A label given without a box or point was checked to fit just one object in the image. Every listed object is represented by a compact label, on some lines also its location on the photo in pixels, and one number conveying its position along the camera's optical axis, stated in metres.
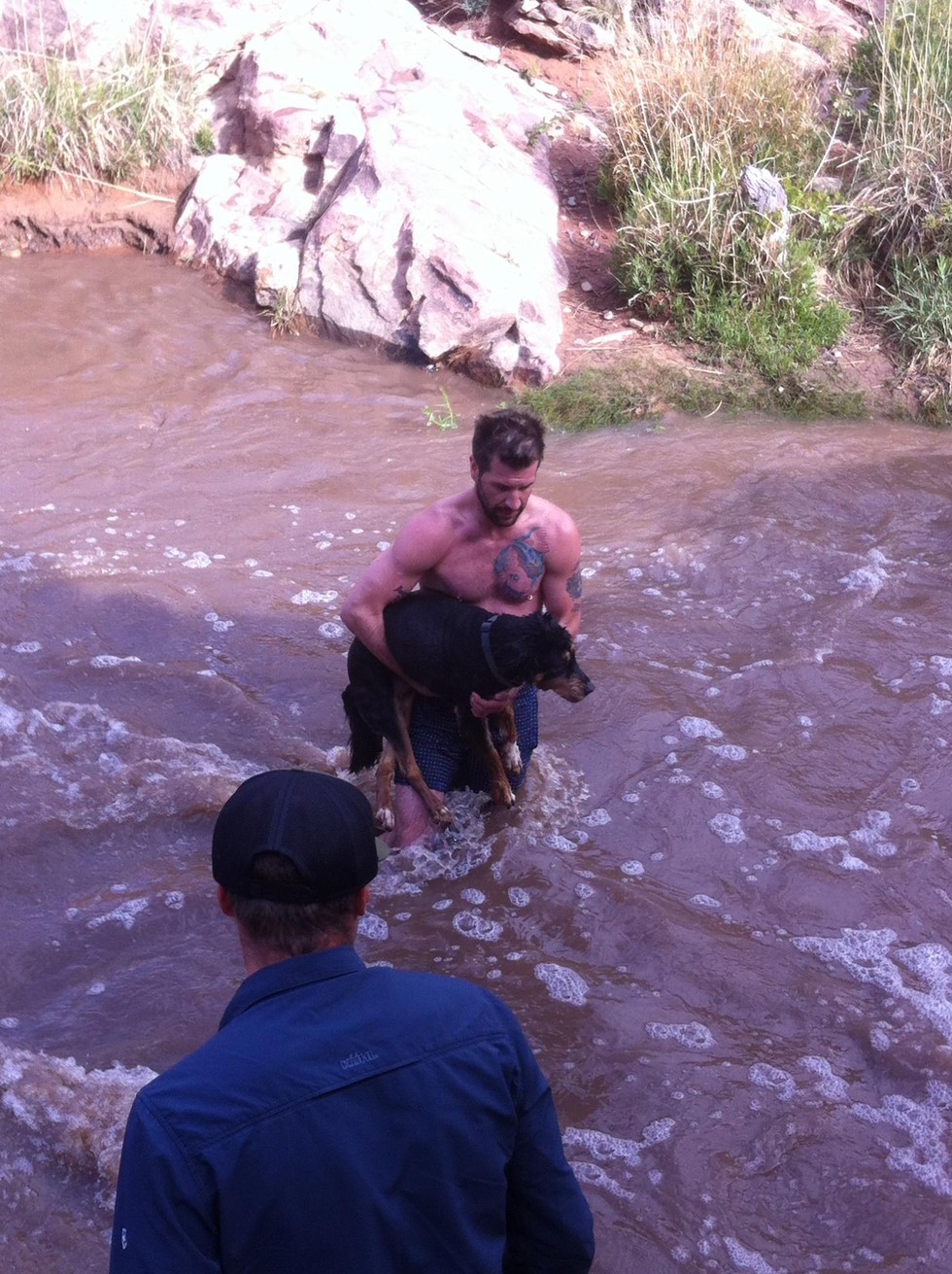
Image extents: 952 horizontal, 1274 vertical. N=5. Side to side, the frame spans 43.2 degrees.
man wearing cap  1.33
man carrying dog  3.76
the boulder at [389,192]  8.00
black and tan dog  3.50
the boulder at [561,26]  10.95
